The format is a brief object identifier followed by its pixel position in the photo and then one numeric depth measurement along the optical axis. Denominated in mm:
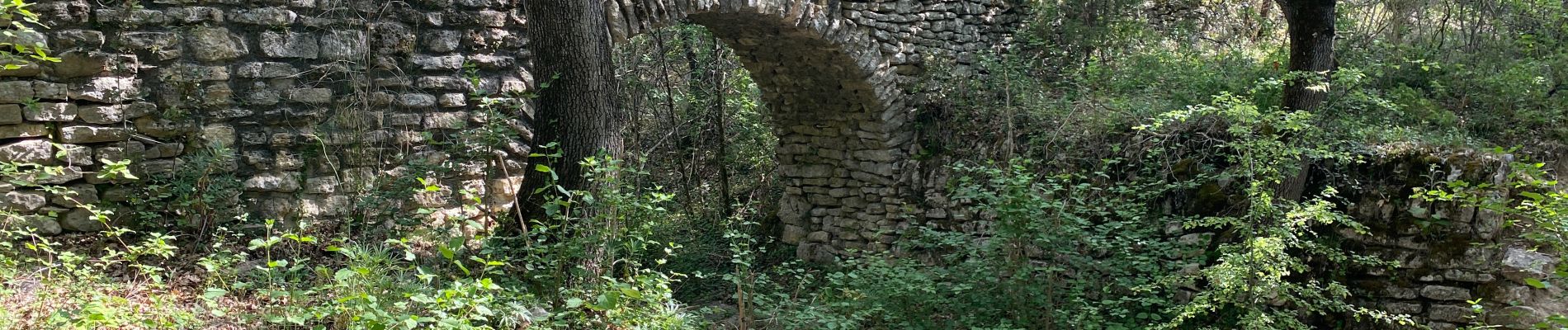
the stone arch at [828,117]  7273
